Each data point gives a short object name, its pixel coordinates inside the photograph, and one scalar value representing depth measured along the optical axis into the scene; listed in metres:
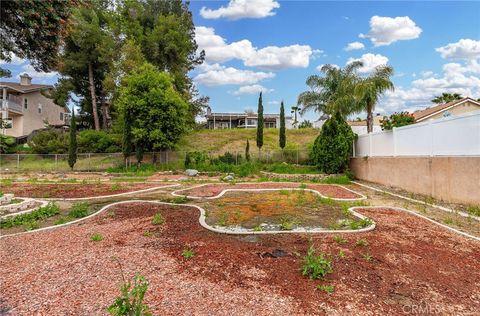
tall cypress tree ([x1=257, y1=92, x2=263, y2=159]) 23.78
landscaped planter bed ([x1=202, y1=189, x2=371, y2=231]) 6.14
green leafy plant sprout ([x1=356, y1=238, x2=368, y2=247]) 4.84
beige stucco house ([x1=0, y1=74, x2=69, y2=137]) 30.83
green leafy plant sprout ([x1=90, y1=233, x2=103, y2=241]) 5.17
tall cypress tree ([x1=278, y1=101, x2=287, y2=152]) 23.25
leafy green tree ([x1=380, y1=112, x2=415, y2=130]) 13.28
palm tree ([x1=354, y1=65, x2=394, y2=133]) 17.23
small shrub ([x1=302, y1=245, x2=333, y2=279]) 3.66
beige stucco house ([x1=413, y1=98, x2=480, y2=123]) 25.14
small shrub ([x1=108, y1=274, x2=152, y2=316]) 2.55
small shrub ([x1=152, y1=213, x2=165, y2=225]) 6.26
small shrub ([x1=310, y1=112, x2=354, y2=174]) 16.11
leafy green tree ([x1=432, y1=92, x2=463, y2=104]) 34.39
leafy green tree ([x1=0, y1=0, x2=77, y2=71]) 3.86
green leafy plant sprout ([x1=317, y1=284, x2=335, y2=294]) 3.33
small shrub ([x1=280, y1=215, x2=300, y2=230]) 5.86
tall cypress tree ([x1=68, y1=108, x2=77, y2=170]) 22.70
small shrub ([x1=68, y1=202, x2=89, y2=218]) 7.11
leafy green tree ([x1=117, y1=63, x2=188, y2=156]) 21.86
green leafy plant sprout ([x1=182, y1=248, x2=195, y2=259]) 4.31
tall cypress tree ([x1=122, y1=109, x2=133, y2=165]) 22.50
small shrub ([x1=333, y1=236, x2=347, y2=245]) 4.94
